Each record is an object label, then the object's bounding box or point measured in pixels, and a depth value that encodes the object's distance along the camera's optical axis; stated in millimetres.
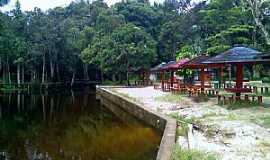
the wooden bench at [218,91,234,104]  9772
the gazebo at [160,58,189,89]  14258
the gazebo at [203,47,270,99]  9236
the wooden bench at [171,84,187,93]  13941
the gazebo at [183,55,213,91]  12179
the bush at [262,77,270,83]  17517
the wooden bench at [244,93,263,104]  9251
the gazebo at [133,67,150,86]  23964
